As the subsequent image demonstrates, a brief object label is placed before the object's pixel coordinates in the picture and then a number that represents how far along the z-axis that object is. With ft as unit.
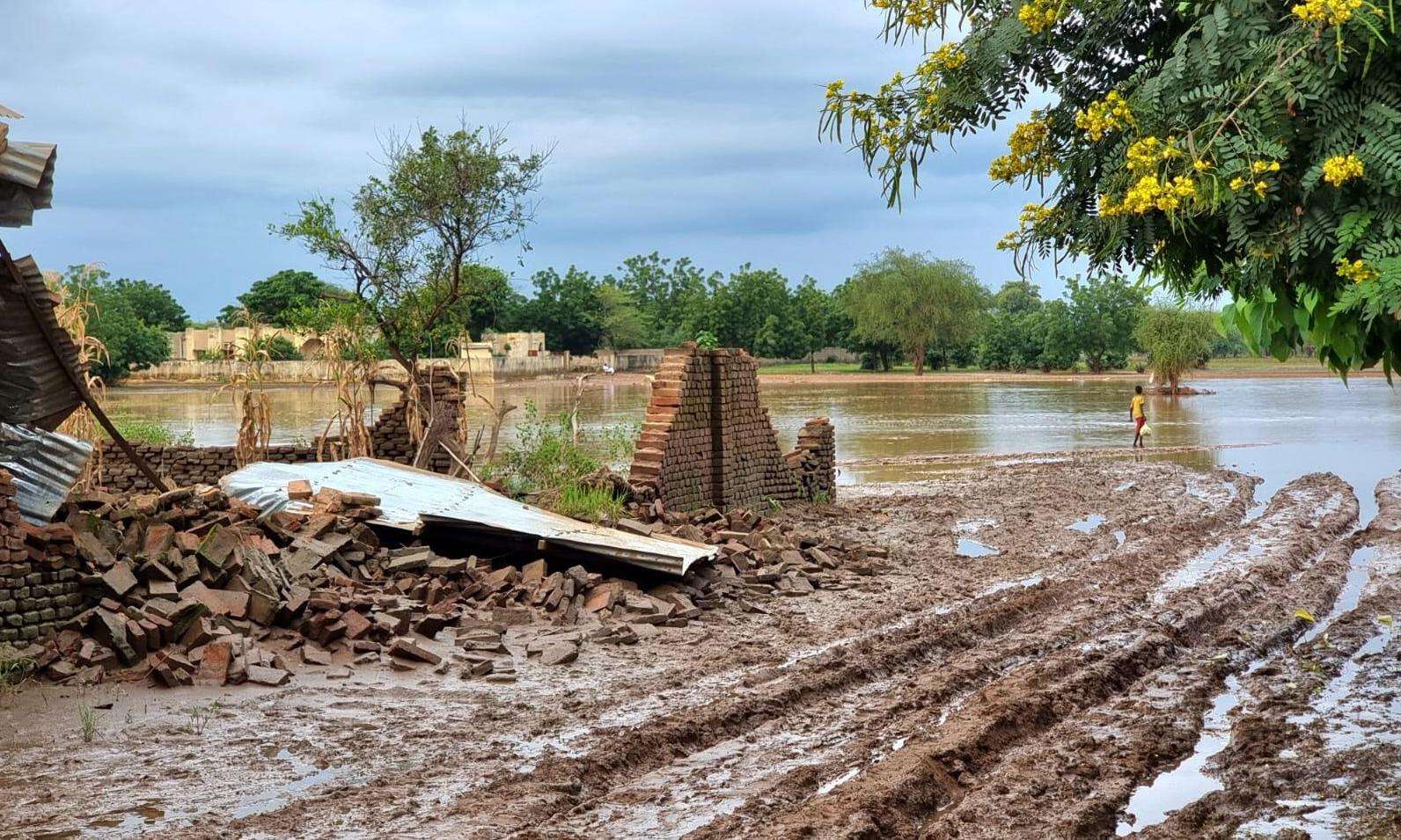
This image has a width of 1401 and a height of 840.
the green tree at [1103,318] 287.28
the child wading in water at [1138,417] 94.43
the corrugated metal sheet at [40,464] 30.89
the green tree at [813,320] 309.42
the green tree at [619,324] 306.14
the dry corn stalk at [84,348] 51.08
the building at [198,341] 231.75
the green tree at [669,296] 319.27
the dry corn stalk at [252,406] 54.49
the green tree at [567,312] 286.05
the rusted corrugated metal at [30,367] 30.94
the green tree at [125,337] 208.54
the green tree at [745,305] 298.15
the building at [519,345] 238.66
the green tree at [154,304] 274.57
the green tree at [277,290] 244.01
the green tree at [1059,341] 291.17
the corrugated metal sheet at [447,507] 35.88
